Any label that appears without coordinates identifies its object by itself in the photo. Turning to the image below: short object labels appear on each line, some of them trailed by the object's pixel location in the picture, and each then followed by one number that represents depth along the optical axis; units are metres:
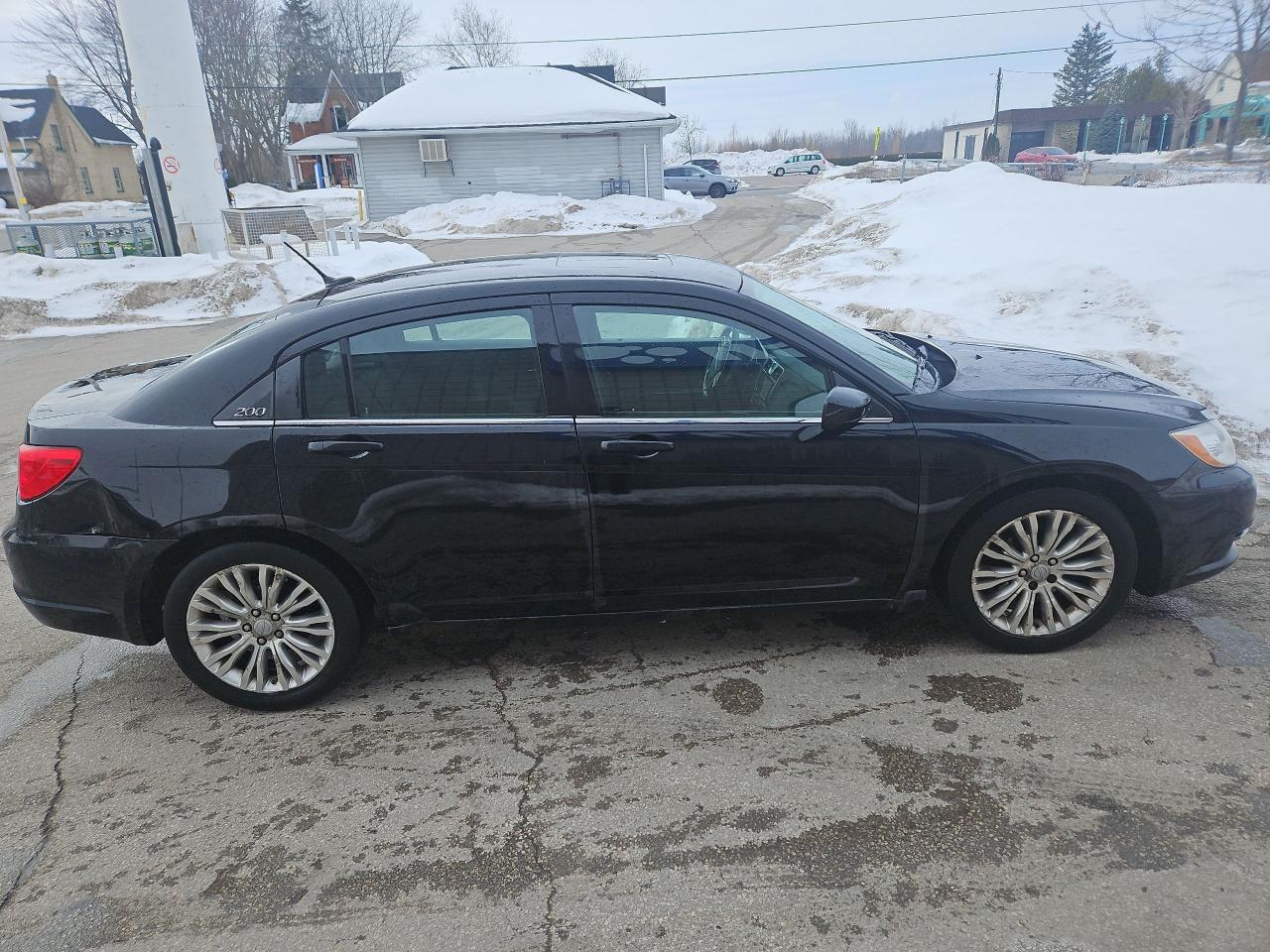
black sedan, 3.30
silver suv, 41.81
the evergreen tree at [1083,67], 82.69
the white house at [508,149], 33.84
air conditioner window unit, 33.91
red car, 41.87
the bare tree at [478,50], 71.62
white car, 58.34
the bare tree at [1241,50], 27.19
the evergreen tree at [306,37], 62.66
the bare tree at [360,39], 69.69
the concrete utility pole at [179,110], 18.62
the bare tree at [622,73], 78.44
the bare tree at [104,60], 56.31
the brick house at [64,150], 54.66
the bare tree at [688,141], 85.12
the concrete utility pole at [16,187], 21.55
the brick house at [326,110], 57.50
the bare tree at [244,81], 55.94
